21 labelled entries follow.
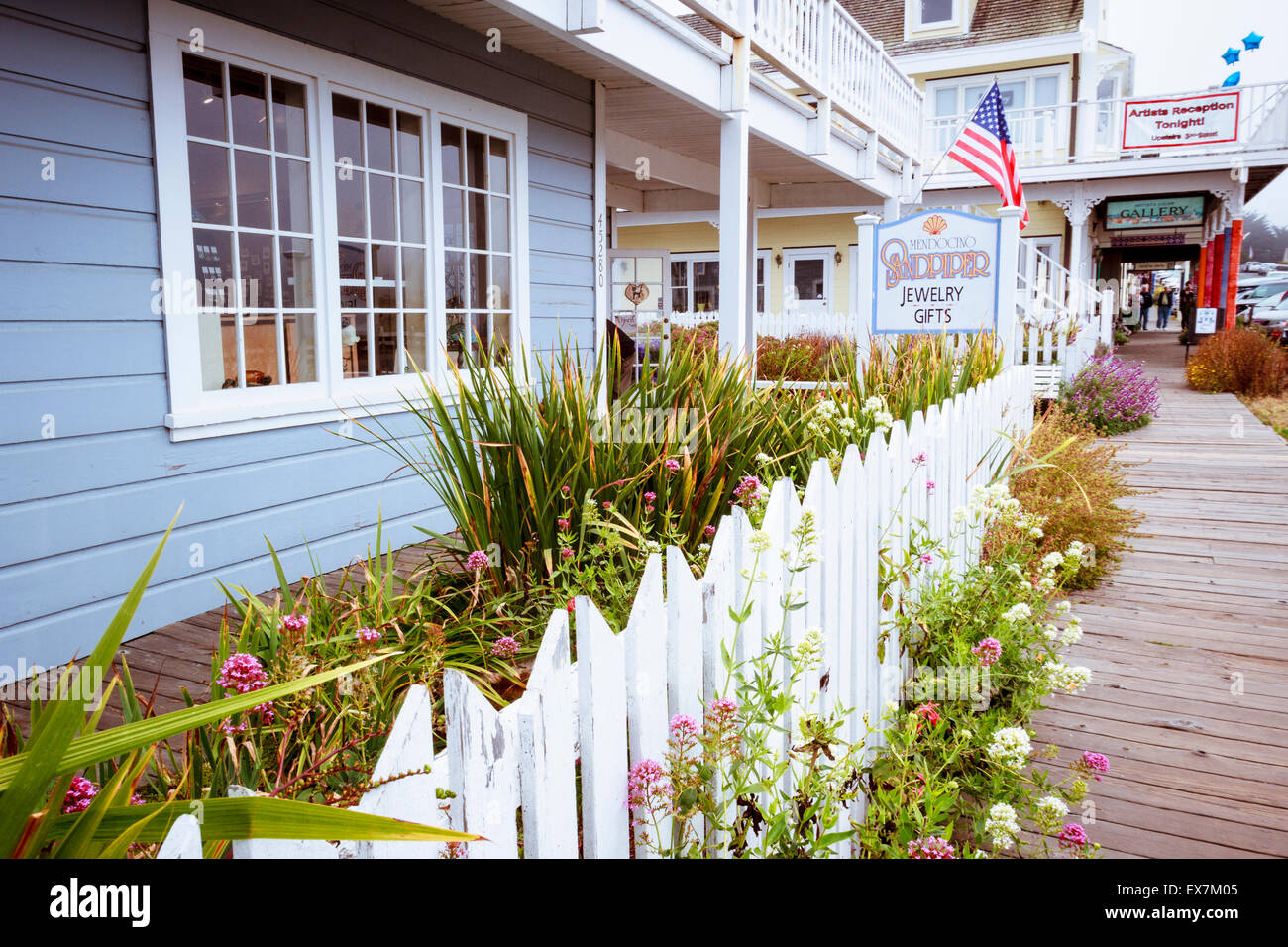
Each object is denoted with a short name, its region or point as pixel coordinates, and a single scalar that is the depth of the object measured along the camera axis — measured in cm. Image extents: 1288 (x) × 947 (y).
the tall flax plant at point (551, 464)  268
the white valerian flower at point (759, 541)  179
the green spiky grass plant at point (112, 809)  91
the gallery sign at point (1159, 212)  2034
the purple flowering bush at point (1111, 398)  962
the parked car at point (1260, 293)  2901
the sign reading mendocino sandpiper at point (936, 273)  656
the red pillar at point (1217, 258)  1938
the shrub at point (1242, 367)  1284
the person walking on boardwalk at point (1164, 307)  3931
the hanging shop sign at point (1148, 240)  2488
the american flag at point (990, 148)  830
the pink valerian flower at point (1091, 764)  204
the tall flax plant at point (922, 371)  436
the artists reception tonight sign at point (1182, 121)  1656
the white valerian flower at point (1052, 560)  290
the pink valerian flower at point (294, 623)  172
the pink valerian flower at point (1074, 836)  186
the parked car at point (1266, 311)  2394
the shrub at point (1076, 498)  476
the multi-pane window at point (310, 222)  407
